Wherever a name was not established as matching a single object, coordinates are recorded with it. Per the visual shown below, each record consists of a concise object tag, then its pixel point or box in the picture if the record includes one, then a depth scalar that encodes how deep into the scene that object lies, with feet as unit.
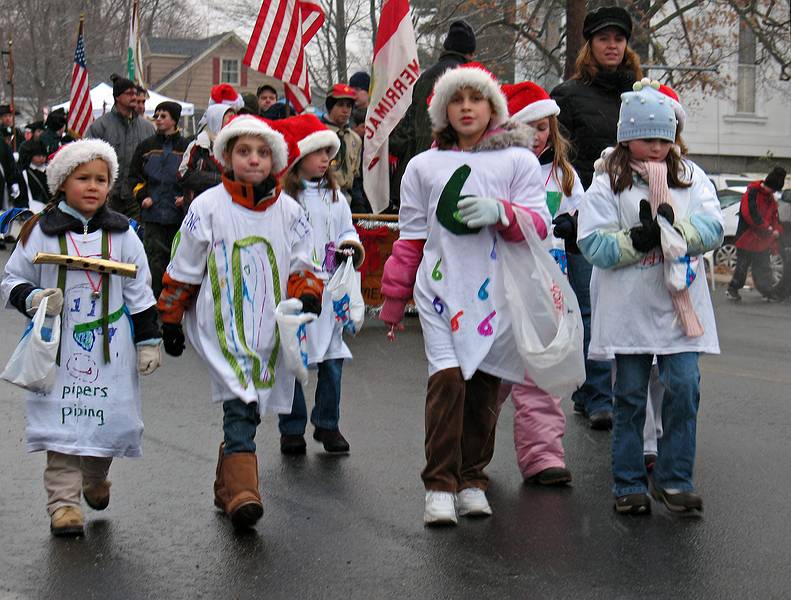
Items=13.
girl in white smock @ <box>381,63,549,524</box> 19.30
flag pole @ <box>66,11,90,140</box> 60.46
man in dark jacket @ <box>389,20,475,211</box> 35.42
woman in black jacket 26.09
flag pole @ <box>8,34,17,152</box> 76.50
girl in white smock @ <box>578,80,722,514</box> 19.77
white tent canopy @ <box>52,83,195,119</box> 104.22
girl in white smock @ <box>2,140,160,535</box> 19.07
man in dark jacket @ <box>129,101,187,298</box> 41.86
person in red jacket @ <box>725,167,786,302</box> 63.72
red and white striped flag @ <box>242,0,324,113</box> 36.45
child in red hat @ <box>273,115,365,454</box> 24.12
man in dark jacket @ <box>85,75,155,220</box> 46.98
